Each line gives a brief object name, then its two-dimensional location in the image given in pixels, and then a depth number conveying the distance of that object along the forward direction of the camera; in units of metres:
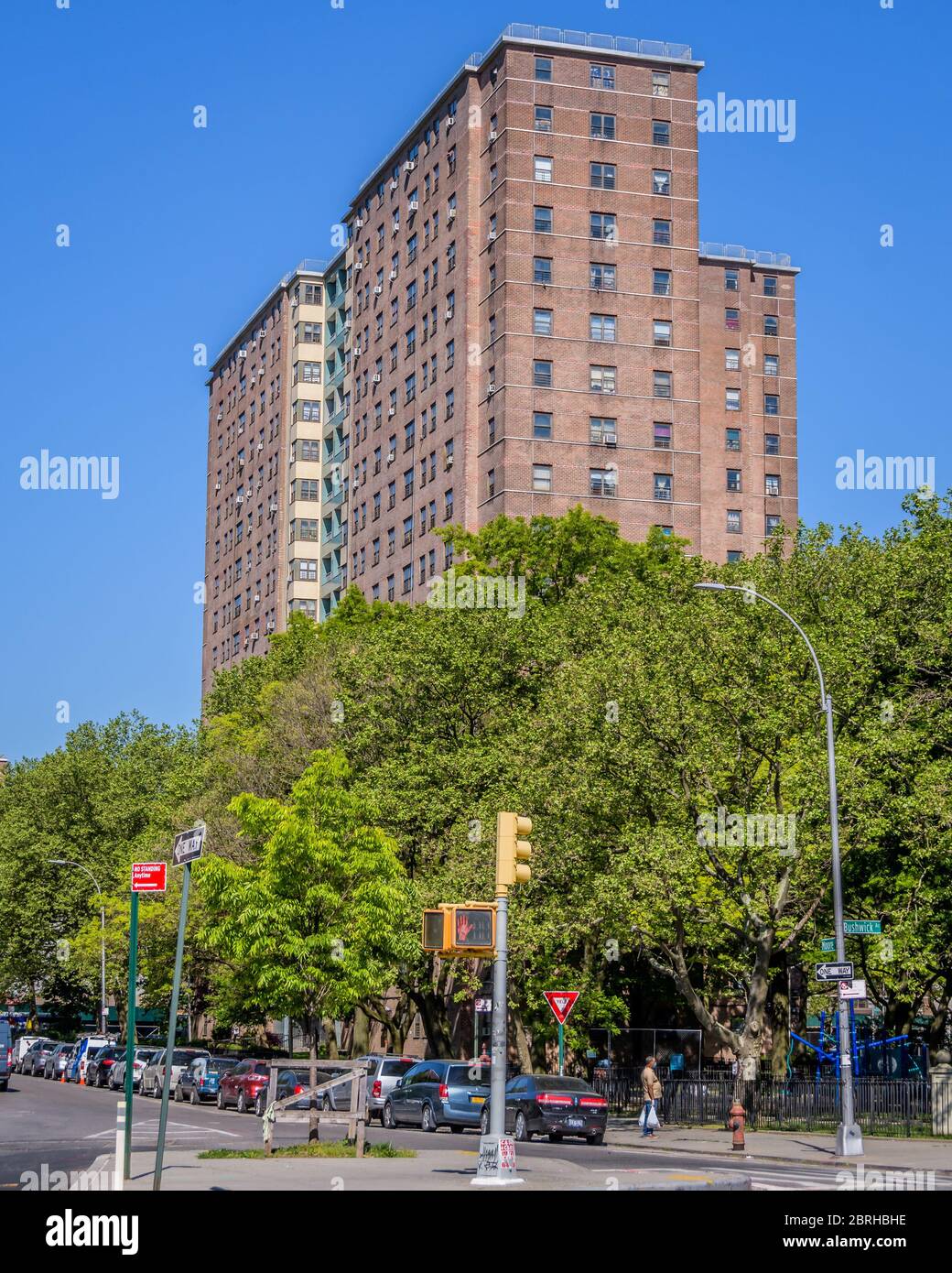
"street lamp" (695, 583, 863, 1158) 28.58
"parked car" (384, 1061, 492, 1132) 35.91
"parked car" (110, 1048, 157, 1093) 53.88
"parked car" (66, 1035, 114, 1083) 62.78
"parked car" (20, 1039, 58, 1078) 68.91
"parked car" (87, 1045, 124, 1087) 58.91
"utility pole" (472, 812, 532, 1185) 18.80
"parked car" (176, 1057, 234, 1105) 48.16
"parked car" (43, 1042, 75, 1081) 65.44
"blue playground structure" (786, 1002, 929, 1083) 43.81
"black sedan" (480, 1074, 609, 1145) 32.44
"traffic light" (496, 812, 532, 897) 18.97
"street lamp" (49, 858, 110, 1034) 70.66
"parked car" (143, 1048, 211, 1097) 50.81
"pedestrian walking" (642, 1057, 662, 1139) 34.16
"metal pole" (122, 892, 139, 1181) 14.41
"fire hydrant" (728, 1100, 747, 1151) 29.44
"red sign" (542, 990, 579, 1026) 37.16
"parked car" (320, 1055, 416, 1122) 41.25
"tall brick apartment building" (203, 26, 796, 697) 80.62
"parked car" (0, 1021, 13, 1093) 50.97
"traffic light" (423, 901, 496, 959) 18.84
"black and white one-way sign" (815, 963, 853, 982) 29.66
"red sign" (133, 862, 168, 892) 16.31
